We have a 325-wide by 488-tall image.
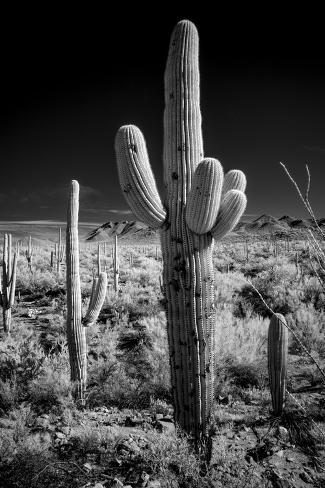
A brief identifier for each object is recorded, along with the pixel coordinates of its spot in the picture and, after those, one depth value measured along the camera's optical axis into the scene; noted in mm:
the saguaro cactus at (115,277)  14281
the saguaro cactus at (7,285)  9180
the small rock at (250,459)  3857
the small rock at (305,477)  3633
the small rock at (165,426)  4423
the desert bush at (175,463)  3334
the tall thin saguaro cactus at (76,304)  5672
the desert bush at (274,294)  9852
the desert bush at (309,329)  7369
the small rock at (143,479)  3321
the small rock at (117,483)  3207
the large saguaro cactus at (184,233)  3699
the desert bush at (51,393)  5109
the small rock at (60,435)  4203
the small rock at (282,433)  4423
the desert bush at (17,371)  5177
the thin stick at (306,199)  2180
